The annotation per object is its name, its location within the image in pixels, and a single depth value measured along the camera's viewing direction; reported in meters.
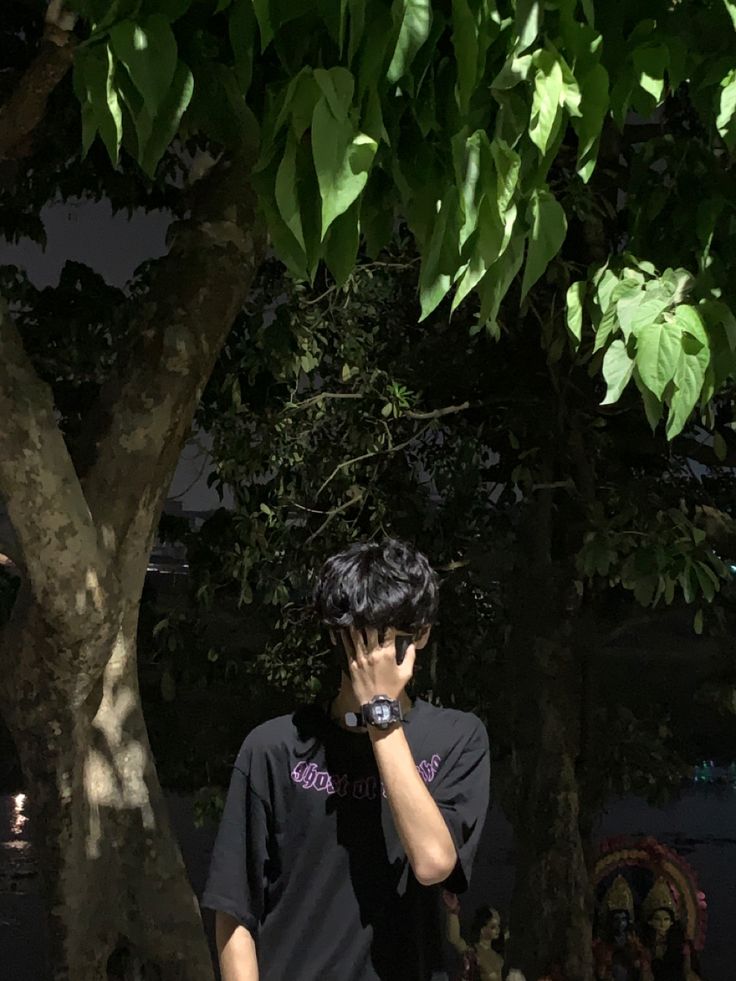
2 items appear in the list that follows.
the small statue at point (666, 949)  4.01
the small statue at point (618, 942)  4.02
